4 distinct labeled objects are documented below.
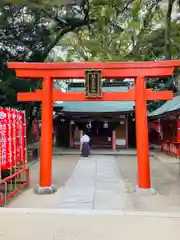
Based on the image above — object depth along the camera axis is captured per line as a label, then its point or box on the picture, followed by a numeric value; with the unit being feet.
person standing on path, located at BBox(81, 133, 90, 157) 36.94
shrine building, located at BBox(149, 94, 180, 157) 35.08
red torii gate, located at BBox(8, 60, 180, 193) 18.83
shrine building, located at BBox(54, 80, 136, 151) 44.67
